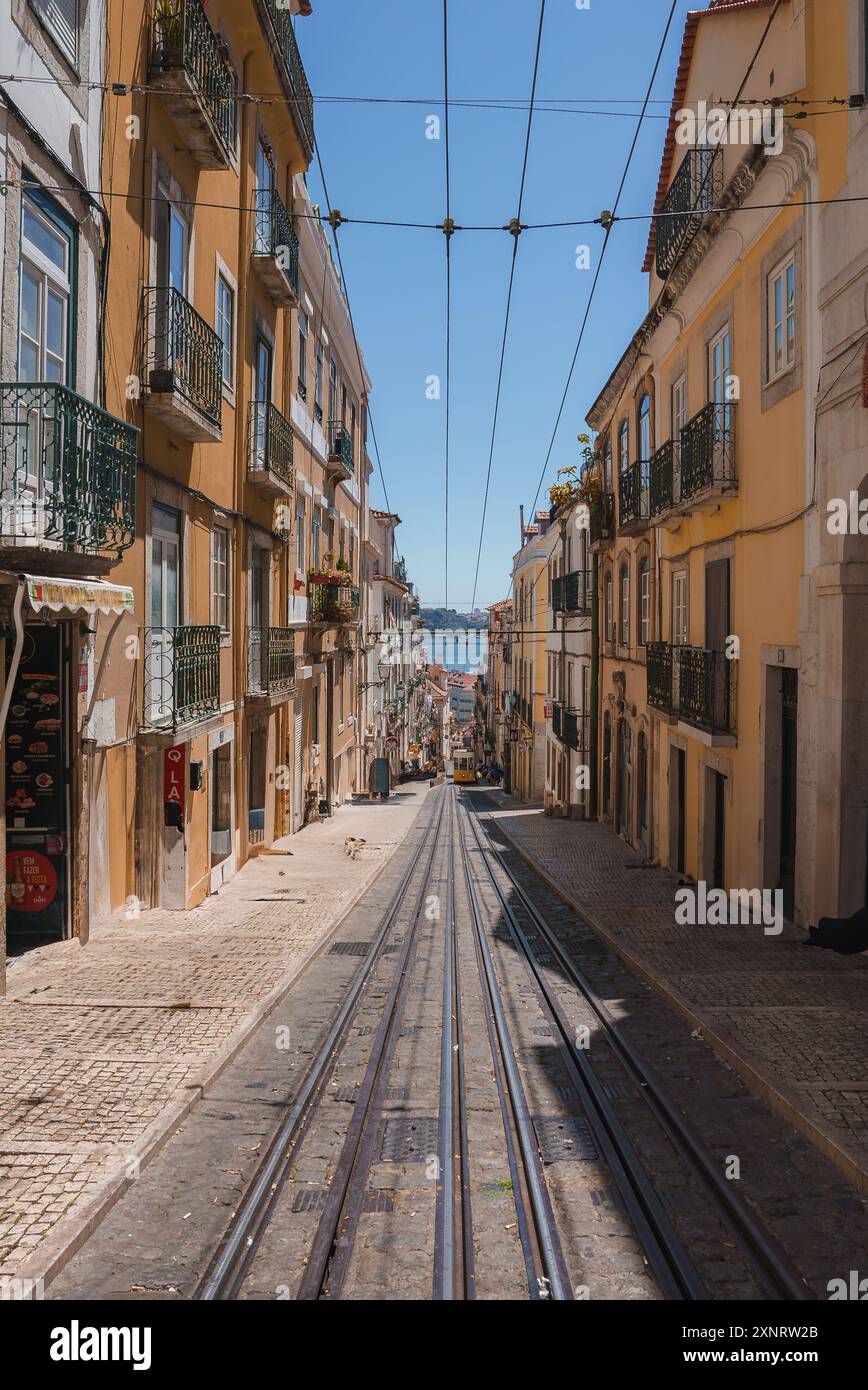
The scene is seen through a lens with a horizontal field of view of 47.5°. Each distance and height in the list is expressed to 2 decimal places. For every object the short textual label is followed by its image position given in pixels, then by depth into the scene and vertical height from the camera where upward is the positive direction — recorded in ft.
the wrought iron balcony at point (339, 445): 83.51 +19.25
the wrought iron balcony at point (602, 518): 79.92 +12.14
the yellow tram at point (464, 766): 219.96 -24.38
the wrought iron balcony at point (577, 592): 89.45 +6.85
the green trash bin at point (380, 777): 127.75 -14.43
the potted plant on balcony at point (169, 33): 34.81 +22.56
